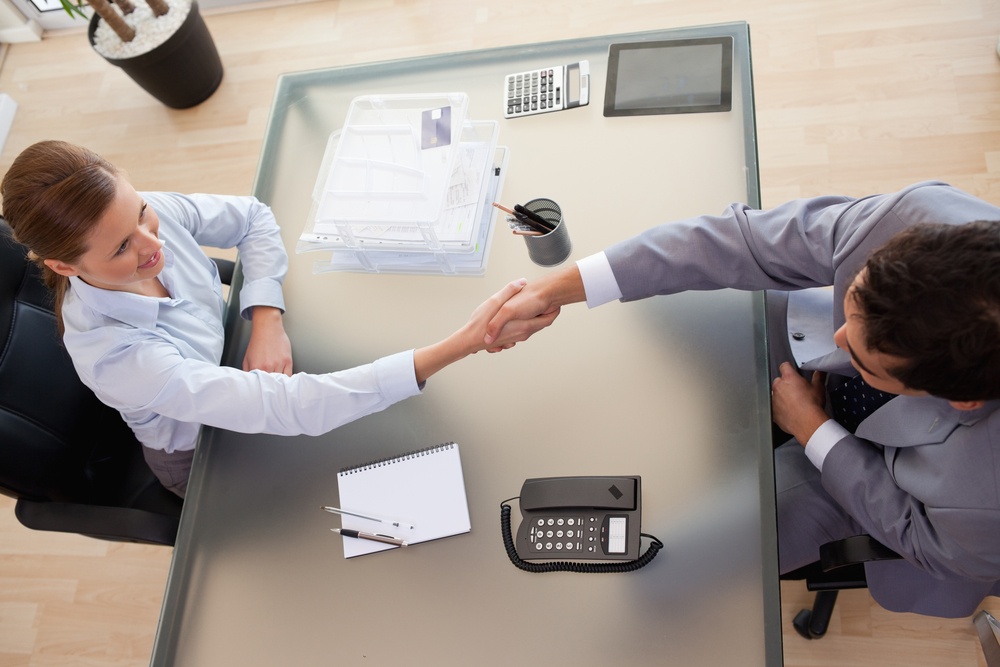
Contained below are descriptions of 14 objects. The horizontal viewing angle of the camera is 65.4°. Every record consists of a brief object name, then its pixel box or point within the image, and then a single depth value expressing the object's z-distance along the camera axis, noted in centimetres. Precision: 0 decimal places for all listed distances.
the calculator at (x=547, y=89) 166
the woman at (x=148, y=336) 124
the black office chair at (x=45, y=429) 139
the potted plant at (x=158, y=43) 276
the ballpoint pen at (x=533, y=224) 144
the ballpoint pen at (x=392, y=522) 128
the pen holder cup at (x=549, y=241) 144
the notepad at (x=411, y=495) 127
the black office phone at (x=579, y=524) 117
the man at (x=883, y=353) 96
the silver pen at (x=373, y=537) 127
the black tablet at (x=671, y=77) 158
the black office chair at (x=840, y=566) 120
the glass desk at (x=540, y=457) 114
